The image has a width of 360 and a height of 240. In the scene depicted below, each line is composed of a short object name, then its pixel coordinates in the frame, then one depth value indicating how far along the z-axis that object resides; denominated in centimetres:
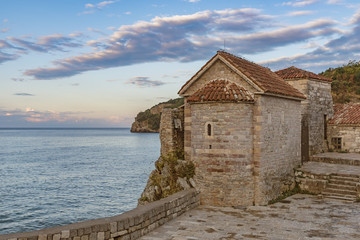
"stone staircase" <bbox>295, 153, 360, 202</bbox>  1520
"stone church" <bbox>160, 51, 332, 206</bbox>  1355
